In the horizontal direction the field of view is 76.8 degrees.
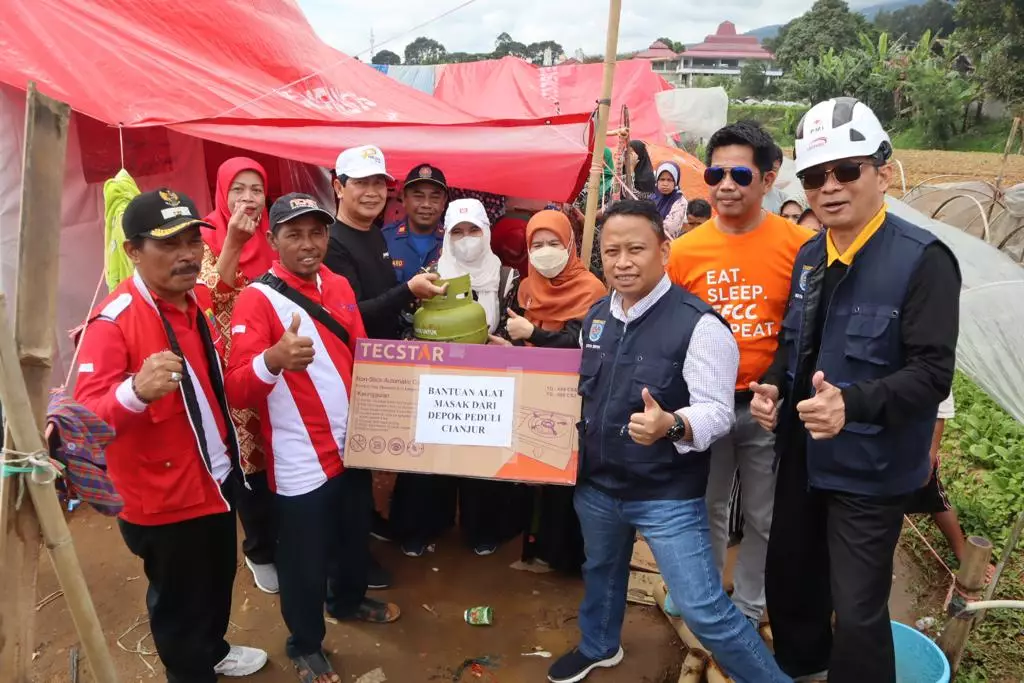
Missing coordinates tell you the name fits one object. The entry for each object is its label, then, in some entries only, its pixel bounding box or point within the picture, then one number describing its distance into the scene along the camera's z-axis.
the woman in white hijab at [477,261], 3.29
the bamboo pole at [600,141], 3.50
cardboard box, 2.53
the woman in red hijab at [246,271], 3.01
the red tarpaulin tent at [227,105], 3.71
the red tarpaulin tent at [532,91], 12.18
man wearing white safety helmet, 1.90
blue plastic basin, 2.59
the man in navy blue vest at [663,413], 2.17
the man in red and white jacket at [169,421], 1.99
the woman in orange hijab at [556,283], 3.05
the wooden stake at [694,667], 2.71
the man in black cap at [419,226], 3.53
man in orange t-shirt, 2.52
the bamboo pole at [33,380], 1.41
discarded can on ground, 3.17
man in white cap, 2.96
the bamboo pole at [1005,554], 2.70
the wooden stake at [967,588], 2.58
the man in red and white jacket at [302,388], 2.35
